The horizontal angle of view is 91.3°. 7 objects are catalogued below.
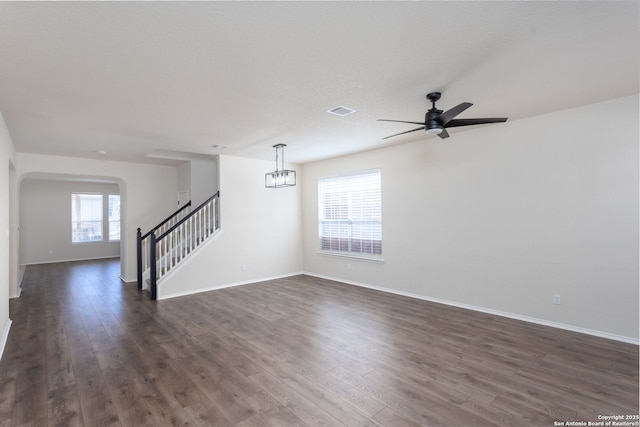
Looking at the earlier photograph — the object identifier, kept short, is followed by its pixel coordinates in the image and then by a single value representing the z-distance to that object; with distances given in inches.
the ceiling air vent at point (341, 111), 139.6
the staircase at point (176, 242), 216.7
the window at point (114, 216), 421.7
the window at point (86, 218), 397.7
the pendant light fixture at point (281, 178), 203.2
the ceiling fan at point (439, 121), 113.8
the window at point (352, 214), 234.2
